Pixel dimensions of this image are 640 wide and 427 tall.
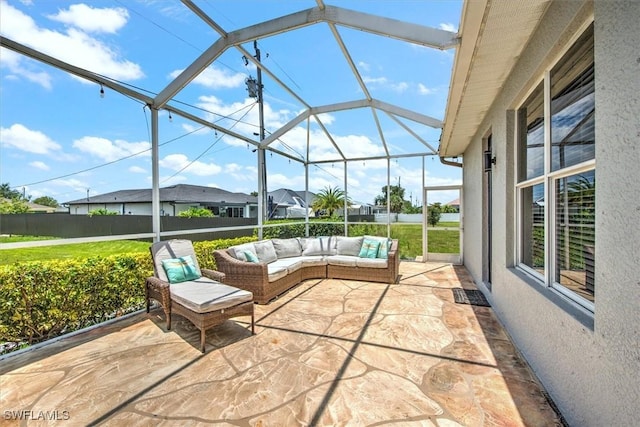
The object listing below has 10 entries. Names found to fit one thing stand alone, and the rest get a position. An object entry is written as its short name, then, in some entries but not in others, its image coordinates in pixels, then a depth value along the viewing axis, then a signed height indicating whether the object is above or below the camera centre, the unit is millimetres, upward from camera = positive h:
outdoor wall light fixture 4283 +795
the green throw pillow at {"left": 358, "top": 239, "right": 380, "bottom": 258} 6461 -814
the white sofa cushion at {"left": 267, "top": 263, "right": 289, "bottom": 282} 5066 -1058
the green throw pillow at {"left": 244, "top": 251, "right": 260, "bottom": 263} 5384 -813
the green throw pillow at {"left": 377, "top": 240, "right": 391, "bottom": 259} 6368 -813
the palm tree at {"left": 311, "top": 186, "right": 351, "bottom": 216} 11328 +560
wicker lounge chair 3330 -1019
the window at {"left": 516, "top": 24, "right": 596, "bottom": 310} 2039 +310
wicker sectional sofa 4934 -1003
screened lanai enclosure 3842 +2258
